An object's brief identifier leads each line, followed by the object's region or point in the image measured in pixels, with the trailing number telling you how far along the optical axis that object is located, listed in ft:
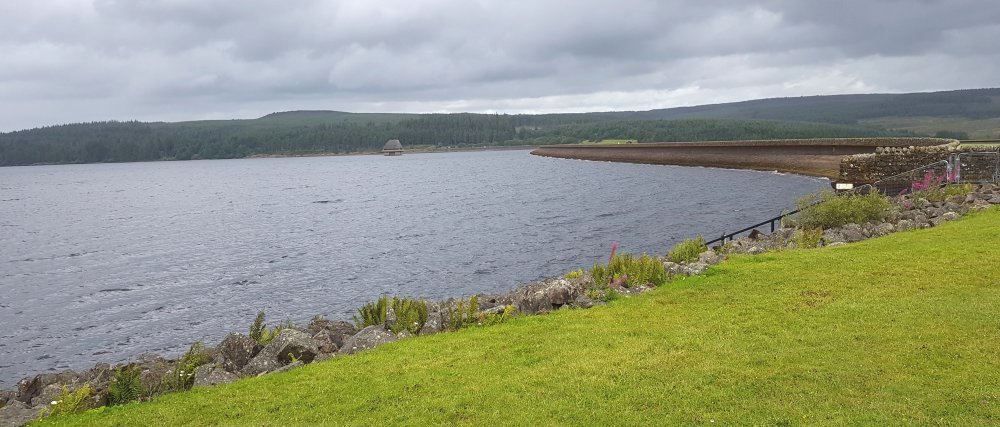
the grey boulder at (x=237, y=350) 40.16
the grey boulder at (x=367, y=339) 38.44
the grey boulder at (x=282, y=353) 37.20
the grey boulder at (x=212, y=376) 34.12
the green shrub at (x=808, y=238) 63.10
